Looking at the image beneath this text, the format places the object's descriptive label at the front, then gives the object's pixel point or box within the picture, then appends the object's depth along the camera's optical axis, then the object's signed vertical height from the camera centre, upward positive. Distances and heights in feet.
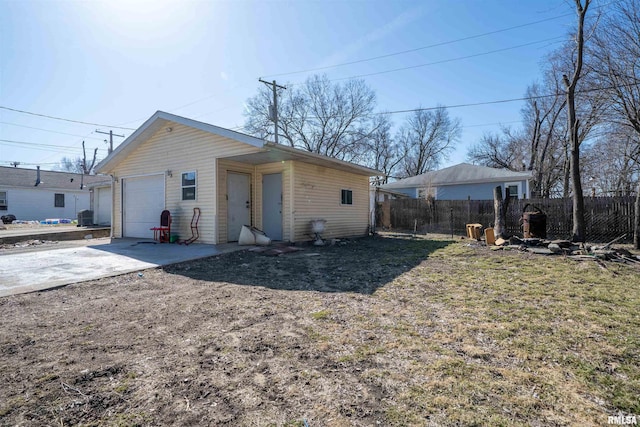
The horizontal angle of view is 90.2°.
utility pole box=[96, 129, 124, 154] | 91.74 +23.21
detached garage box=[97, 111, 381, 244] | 29.35 +3.27
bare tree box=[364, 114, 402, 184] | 101.55 +22.06
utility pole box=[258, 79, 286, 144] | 56.95 +21.57
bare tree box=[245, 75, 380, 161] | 93.71 +29.47
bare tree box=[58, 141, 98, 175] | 124.14 +24.26
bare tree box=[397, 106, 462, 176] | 113.91 +26.72
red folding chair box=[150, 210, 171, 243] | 31.43 -1.31
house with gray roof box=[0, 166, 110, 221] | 76.84 +5.57
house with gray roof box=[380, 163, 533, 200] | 59.47 +6.00
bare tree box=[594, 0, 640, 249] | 35.47 +17.71
